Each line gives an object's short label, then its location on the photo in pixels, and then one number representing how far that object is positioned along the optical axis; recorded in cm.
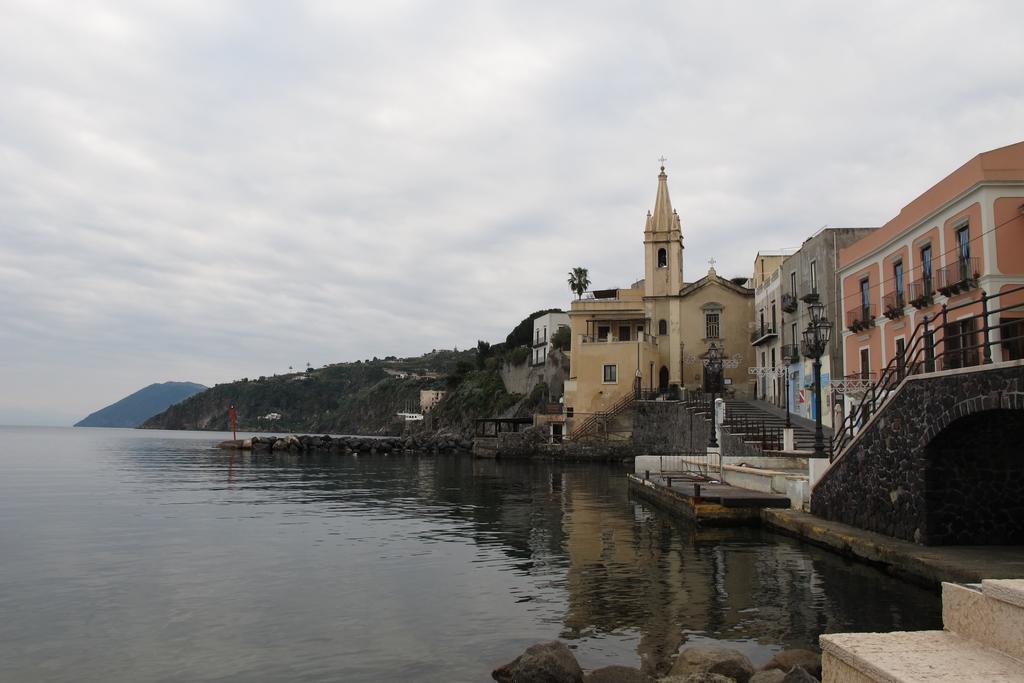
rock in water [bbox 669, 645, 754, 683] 845
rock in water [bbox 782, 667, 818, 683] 709
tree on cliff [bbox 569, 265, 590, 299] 9555
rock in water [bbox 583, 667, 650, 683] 844
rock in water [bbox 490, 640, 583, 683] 834
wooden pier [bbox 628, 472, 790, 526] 2069
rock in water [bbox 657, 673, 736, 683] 785
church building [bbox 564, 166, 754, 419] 6234
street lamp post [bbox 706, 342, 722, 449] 3316
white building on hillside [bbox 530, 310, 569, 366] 9181
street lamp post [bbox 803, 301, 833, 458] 2127
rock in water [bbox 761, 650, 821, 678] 873
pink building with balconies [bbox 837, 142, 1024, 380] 2406
